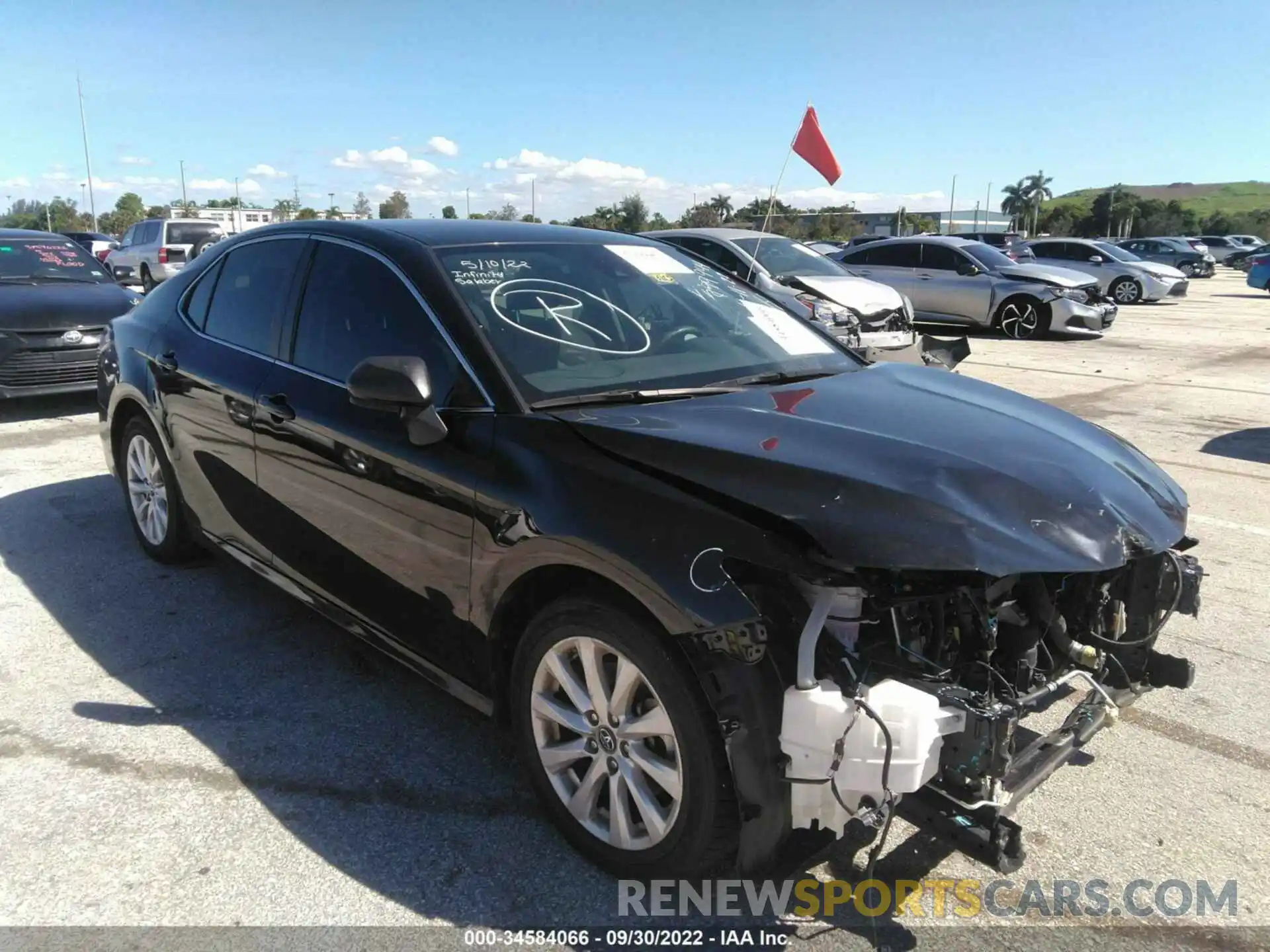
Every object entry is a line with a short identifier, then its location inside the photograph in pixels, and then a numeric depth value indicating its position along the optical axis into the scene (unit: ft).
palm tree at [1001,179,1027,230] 367.86
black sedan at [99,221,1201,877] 6.94
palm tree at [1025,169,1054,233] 360.48
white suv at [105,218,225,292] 65.00
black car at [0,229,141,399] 27.45
